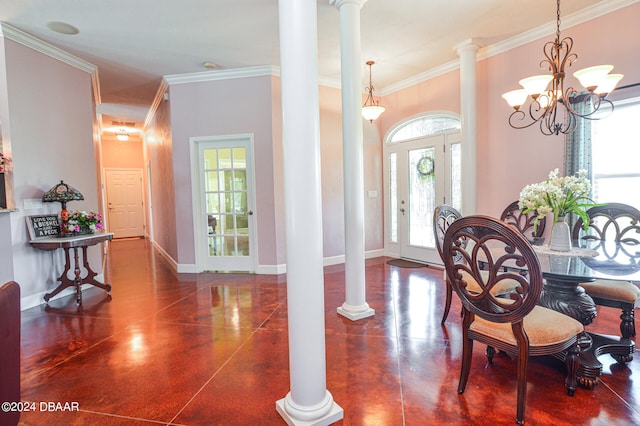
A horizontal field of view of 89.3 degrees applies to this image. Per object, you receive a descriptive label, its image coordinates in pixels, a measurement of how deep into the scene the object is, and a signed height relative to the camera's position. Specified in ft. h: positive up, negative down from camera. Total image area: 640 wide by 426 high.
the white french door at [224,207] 16.33 -0.42
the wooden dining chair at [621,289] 7.24 -2.34
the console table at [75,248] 11.62 -1.74
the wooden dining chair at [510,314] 5.28 -2.25
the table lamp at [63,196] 12.17 +0.28
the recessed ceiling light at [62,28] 11.12 +6.20
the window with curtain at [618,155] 10.36 +1.02
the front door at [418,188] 15.87 +0.21
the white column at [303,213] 5.24 -0.28
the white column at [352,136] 9.60 +1.77
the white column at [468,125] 13.48 +2.78
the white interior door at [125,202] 29.66 -0.10
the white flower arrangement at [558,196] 7.28 -0.19
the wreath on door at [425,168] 16.79 +1.28
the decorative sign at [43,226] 11.83 -0.82
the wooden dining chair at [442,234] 8.16 -1.13
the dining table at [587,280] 5.94 -2.04
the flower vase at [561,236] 7.54 -1.14
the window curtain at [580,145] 10.94 +1.44
